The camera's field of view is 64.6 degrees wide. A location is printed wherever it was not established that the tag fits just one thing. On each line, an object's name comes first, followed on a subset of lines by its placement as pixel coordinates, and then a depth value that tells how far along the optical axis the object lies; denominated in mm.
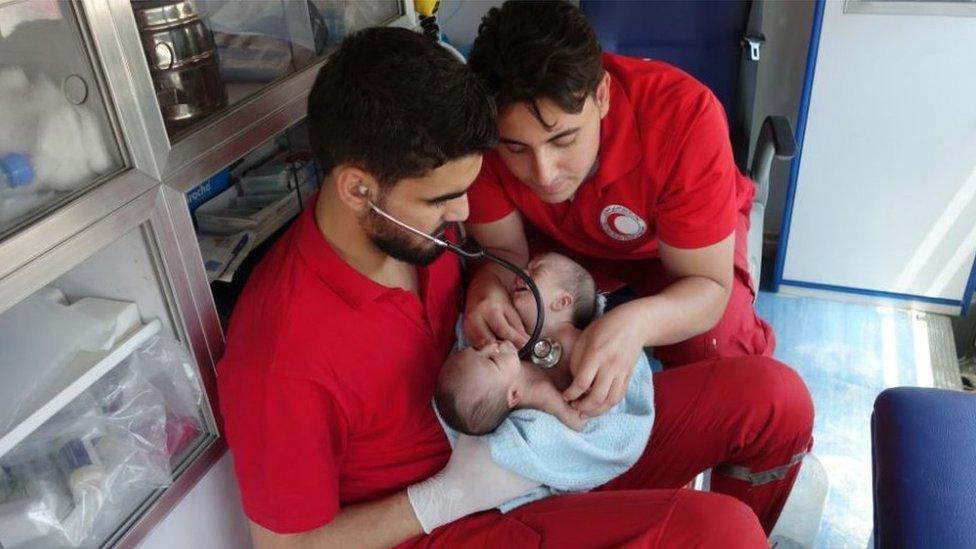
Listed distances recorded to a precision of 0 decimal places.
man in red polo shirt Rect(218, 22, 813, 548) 1026
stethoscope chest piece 1351
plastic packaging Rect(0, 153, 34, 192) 862
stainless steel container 1110
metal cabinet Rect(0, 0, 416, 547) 873
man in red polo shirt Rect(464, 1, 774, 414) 1227
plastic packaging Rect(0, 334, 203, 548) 988
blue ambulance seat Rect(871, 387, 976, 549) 986
